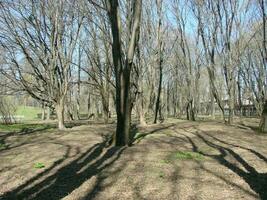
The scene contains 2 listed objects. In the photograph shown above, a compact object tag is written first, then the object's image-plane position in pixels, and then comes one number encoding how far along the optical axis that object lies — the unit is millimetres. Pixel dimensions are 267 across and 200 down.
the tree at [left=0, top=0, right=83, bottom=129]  10555
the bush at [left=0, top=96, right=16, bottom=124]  15568
